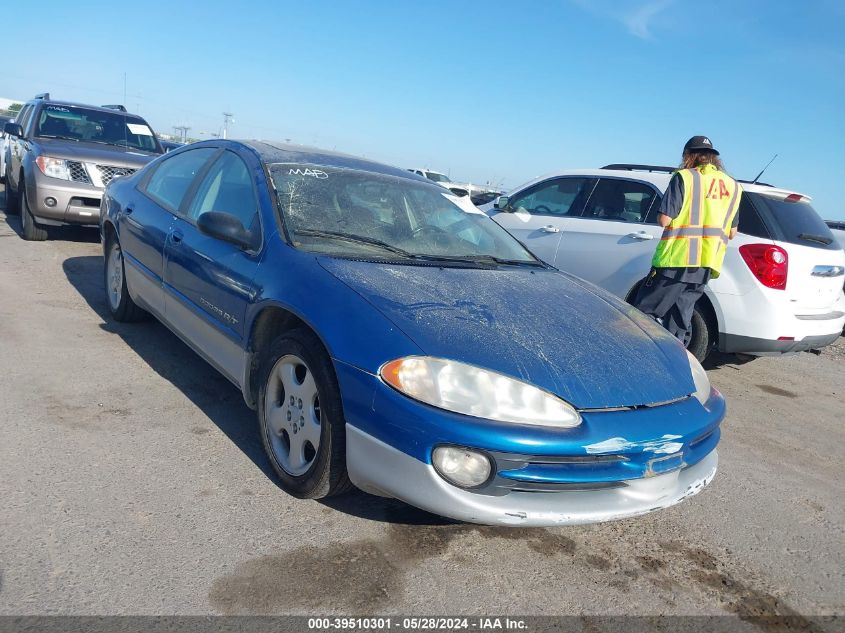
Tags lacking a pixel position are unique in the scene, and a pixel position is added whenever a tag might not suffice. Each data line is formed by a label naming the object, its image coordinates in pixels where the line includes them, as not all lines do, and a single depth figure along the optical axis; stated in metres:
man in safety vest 4.61
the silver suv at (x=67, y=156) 7.27
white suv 5.04
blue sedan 2.34
